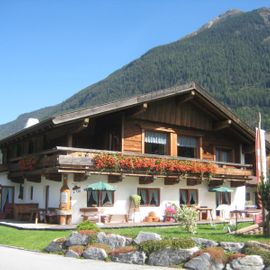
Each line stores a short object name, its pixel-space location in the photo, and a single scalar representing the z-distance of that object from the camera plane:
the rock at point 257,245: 8.74
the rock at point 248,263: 8.33
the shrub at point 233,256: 8.60
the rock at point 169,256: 9.30
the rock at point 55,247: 10.97
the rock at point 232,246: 9.08
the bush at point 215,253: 8.75
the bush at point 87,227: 11.95
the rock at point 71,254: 10.46
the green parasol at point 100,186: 16.82
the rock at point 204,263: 8.72
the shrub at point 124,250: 9.99
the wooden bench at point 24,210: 18.45
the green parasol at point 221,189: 20.02
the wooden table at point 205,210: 19.46
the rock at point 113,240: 10.48
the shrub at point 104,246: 10.39
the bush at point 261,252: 8.35
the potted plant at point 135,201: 18.44
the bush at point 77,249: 10.52
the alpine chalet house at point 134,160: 17.33
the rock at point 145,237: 10.06
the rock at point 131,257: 9.79
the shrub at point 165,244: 9.44
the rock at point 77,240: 10.86
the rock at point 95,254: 10.15
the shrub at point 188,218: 12.66
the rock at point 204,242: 9.47
